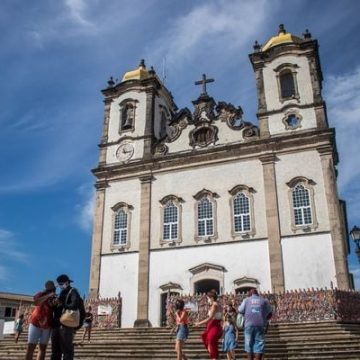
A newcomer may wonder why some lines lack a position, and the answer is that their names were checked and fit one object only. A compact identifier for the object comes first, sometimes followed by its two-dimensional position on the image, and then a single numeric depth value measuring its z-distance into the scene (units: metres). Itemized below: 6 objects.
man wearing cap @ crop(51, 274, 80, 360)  6.83
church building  20.72
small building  43.69
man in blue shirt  7.95
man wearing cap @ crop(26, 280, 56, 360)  7.20
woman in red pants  8.39
